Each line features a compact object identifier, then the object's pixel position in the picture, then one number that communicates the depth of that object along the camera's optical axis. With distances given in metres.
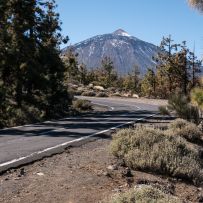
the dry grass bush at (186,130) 18.72
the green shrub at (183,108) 25.02
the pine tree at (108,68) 110.51
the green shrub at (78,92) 73.61
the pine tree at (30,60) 33.12
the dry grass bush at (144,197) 7.25
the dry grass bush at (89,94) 73.06
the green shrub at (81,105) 42.34
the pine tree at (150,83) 82.44
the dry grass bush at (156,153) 11.84
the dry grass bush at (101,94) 71.63
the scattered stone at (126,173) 11.11
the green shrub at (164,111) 31.31
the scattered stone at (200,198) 10.21
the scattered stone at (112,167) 11.69
